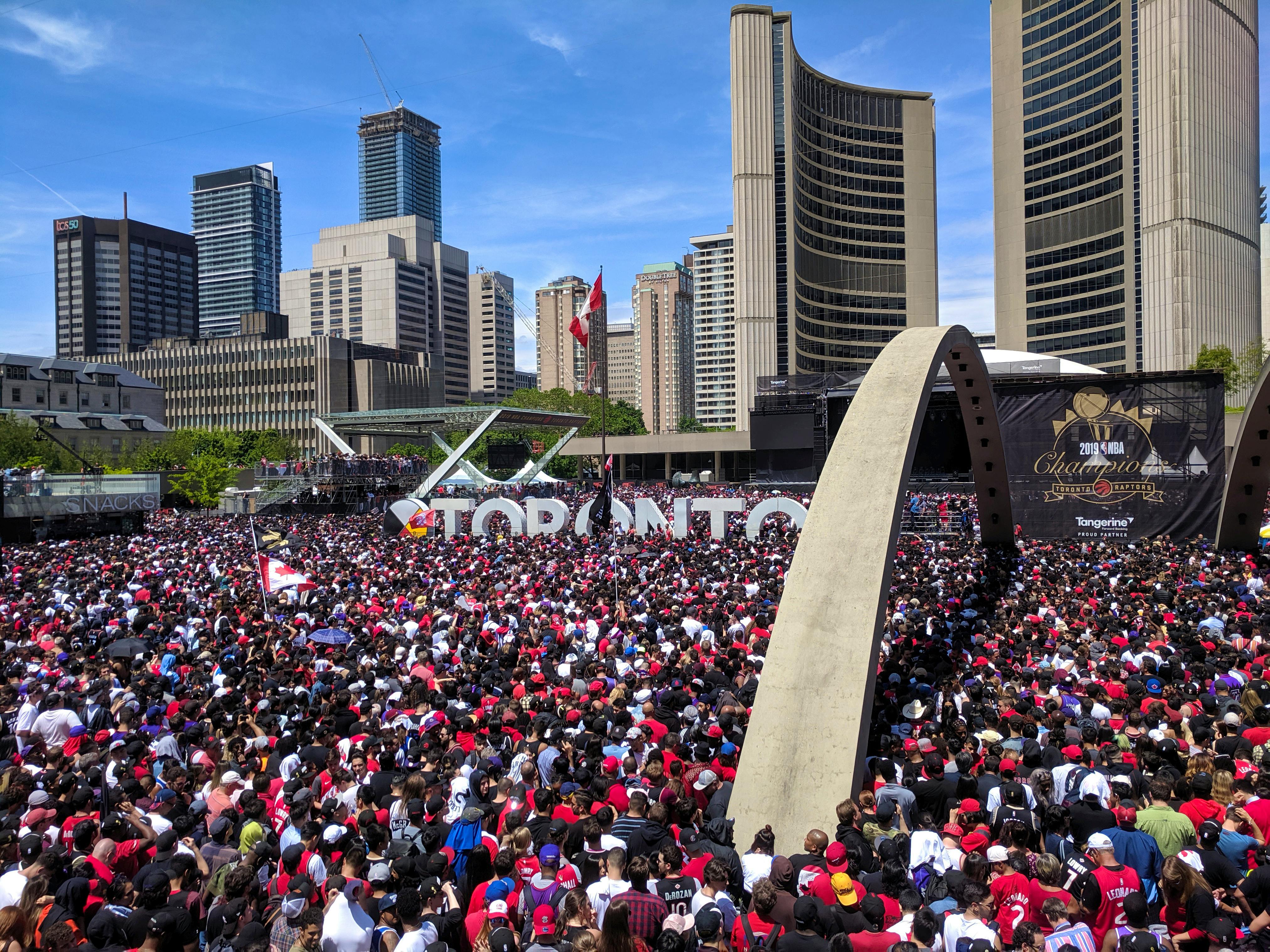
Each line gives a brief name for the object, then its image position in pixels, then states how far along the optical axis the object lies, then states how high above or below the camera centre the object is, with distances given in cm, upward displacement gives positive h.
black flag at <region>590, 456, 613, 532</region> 2692 -118
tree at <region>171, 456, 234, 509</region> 5178 -9
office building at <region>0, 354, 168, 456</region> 6600 +762
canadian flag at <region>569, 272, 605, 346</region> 2705 +567
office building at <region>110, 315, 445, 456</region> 11319 +1470
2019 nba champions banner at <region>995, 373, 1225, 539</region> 2430 +44
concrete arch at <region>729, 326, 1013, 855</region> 702 -153
